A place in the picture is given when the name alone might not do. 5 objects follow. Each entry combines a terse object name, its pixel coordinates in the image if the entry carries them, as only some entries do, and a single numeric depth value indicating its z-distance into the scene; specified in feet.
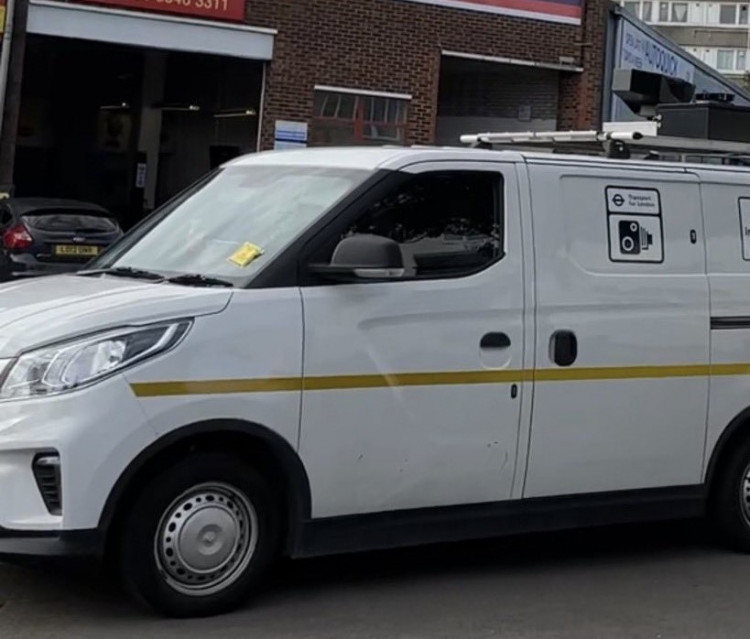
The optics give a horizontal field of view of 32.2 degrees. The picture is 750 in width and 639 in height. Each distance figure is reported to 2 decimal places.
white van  16.69
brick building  62.54
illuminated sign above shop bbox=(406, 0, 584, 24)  69.46
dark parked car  50.60
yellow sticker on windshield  18.37
